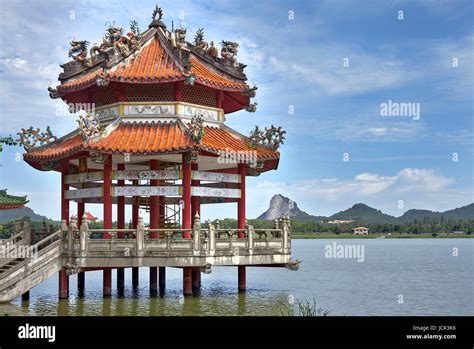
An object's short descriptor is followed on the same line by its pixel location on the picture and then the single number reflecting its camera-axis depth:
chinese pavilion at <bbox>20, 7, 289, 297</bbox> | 29.23
